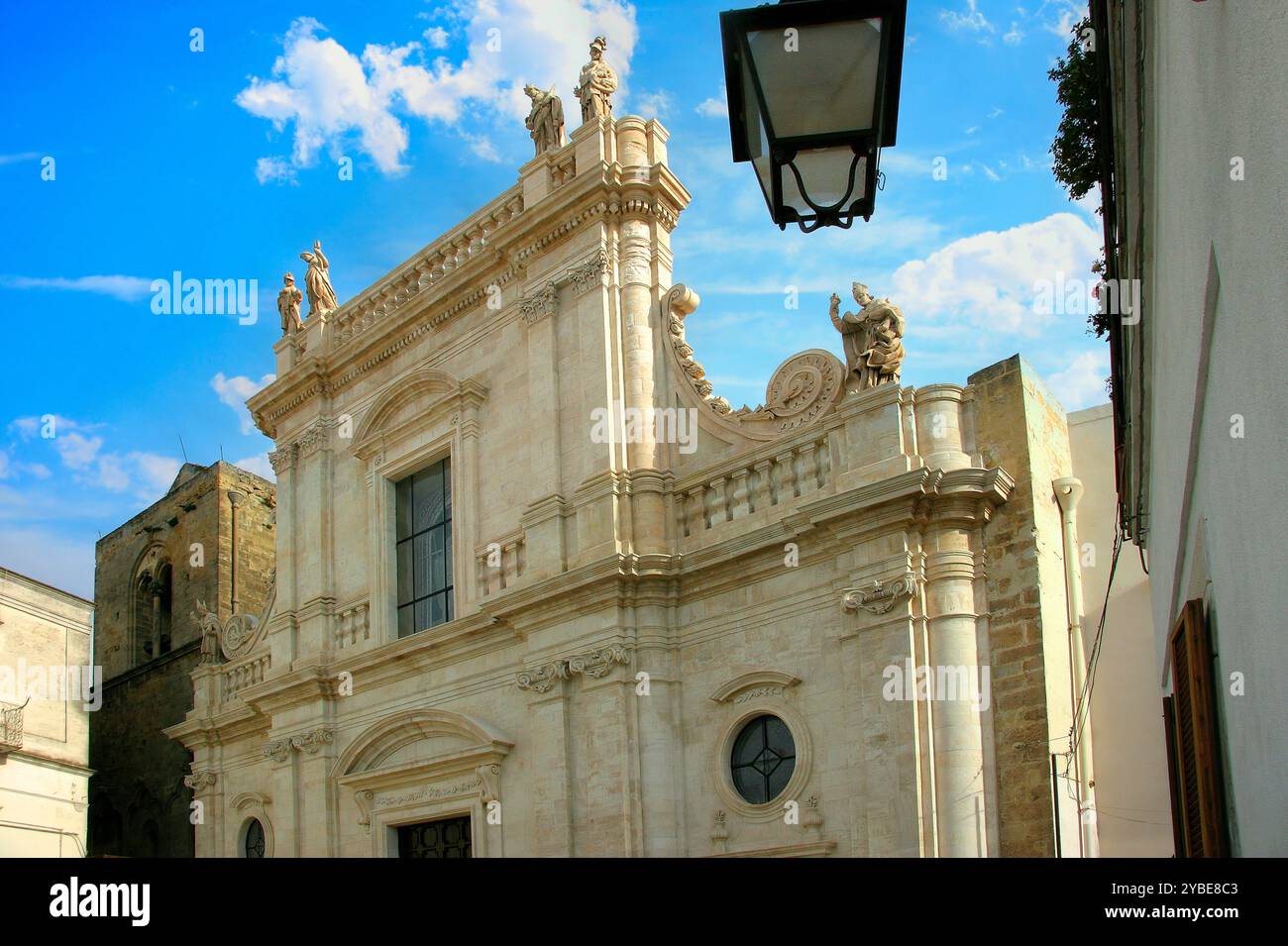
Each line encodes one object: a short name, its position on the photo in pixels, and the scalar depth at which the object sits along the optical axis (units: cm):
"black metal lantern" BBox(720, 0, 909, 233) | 358
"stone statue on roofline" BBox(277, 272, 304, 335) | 2105
